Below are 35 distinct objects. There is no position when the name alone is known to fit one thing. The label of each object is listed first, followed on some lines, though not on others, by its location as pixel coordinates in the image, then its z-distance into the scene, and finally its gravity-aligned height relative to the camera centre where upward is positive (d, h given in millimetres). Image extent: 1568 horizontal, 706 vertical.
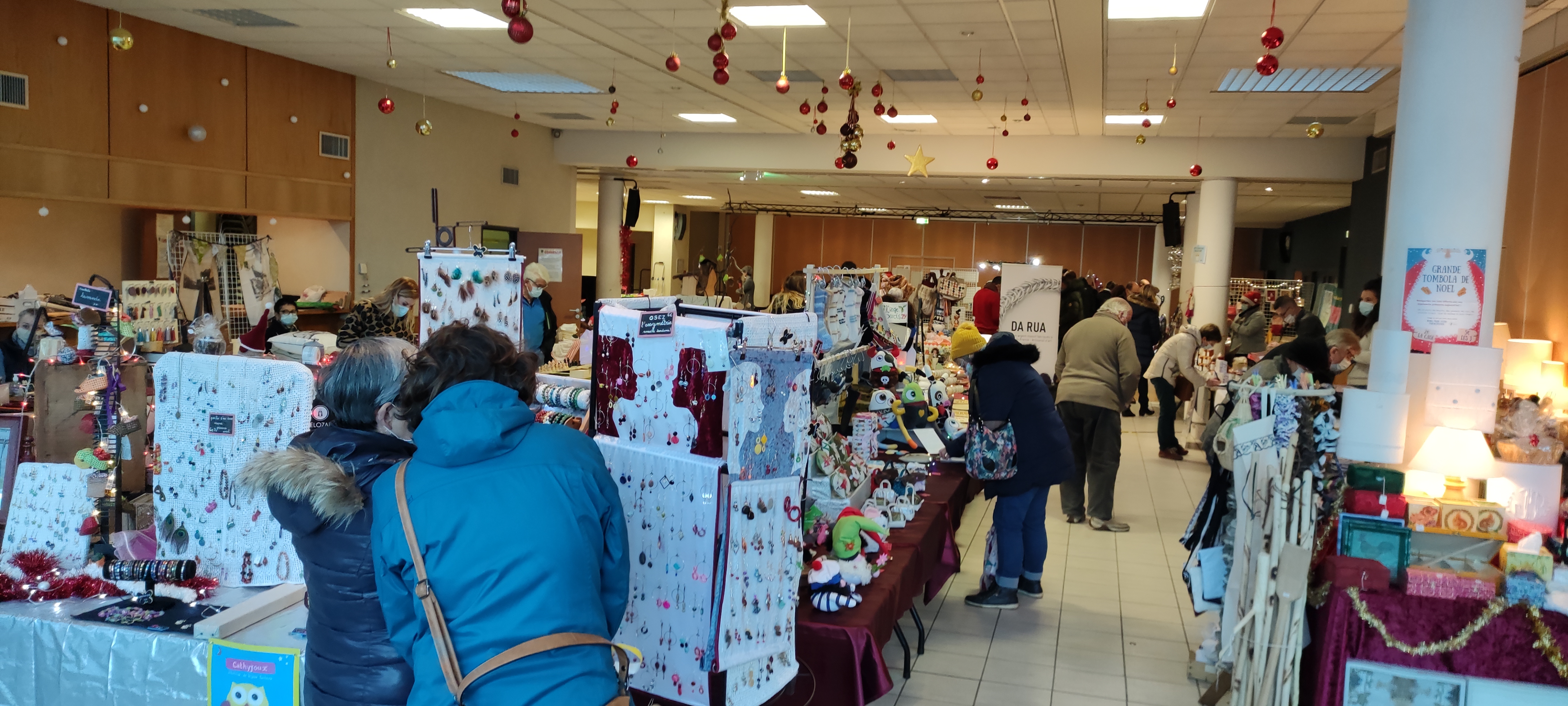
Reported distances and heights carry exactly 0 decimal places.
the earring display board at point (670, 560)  2590 -736
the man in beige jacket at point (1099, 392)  6270 -597
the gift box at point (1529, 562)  2953 -721
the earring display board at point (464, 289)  3242 -66
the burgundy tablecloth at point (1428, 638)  2957 -977
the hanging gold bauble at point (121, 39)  5805 +1231
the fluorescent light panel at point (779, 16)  6699 +1800
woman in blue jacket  1791 -491
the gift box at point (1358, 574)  3053 -805
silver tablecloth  2592 -1061
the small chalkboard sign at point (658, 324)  2611 -121
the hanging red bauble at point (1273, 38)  4168 +1099
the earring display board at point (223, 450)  2764 -535
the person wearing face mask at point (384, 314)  5402 -273
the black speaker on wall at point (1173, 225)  13656 +1025
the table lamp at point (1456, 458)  3404 -493
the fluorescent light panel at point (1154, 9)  6215 +1805
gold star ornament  8953 +1132
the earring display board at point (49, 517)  2891 -764
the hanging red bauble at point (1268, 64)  4480 +1071
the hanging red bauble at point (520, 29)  3746 +899
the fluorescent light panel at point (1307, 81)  8094 +1873
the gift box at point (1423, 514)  3203 -641
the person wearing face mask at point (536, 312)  6113 -284
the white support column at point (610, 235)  14977 +607
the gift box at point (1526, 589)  2947 -797
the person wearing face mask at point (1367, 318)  6738 -72
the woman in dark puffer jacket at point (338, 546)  1984 -570
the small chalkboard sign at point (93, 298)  3229 -148
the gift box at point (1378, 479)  3281 -552
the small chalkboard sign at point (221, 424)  2789 -459
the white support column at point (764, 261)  25406 +528
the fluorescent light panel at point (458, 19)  7270 +1833
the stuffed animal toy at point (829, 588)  3197 -977
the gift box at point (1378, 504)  3213 -621
